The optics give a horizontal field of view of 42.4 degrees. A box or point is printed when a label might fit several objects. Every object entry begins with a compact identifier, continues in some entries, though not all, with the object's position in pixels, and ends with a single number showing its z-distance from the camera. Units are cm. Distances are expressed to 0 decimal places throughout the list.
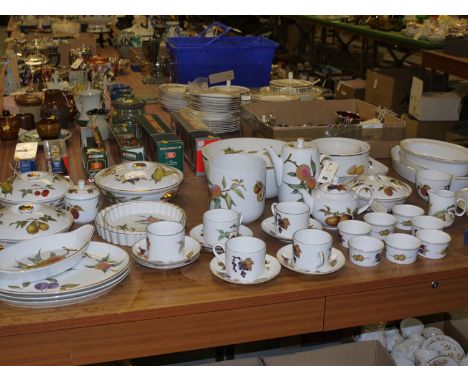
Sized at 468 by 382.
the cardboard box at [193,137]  165
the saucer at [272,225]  130
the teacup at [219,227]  122
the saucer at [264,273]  113
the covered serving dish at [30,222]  121
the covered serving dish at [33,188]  137
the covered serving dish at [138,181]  142
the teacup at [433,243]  123
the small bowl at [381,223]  128
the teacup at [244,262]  112
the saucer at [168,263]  116
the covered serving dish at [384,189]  142
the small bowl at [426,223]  130
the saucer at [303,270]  116
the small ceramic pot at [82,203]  135
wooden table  105
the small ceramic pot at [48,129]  196
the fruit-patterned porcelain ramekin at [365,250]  120
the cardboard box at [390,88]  458
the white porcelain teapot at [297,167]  135
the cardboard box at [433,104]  406
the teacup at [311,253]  115
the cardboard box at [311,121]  170
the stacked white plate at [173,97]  239
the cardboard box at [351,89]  456
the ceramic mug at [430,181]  147
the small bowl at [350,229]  127
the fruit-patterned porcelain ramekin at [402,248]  121
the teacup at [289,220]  127
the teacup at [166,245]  117
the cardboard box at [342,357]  149
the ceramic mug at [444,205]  136
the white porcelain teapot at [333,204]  132
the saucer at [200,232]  129
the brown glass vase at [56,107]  218
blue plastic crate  263
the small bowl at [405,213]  134
